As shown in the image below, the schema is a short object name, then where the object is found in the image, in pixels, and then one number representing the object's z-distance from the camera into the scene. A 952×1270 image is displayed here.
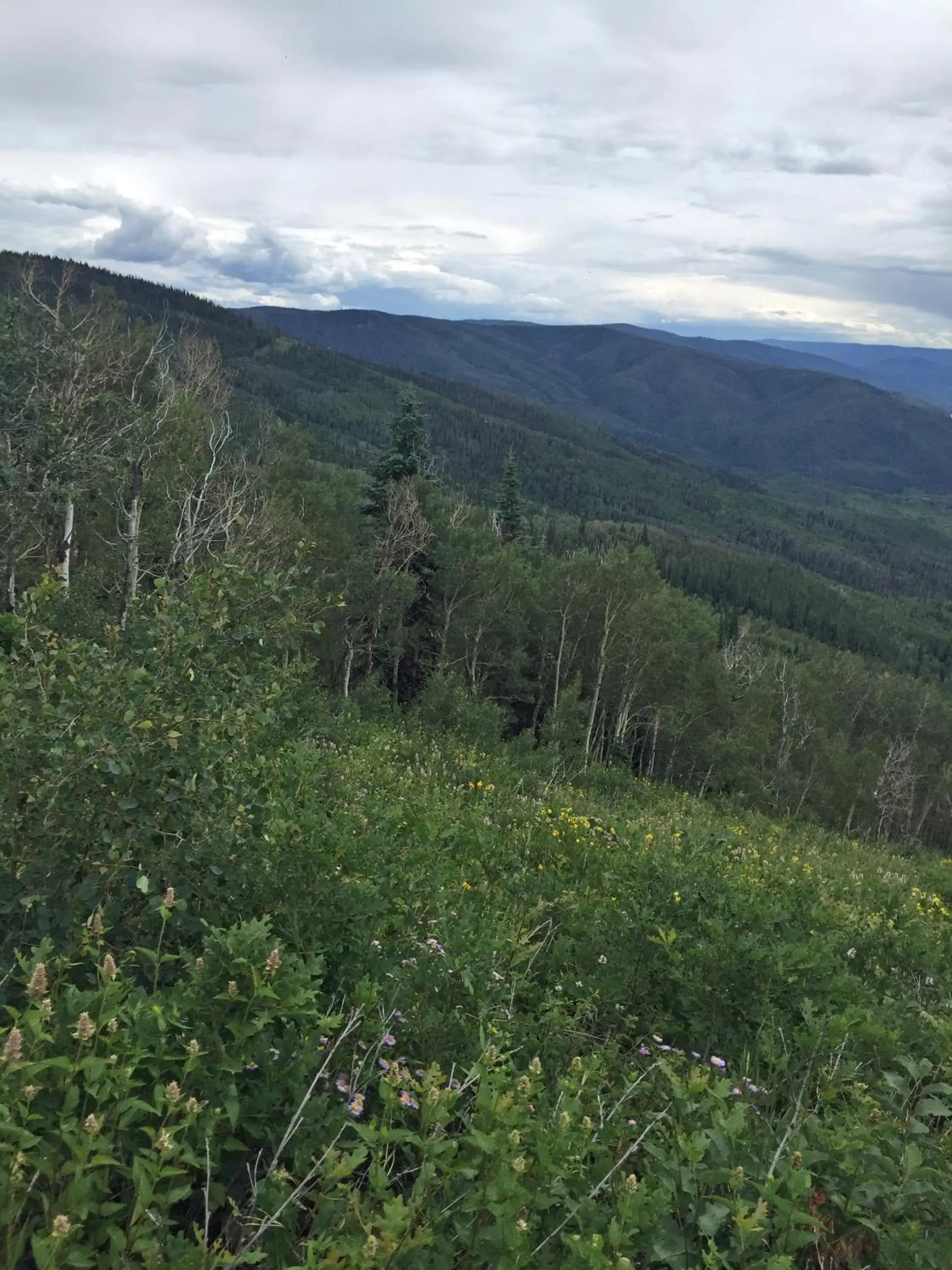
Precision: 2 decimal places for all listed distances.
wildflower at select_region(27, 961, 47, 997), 2.51
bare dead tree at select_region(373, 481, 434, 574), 31.23
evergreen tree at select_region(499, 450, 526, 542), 48.28
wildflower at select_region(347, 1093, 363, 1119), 2.92
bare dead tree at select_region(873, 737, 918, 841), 60.56
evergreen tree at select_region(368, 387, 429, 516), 34.84
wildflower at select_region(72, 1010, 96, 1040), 2.43
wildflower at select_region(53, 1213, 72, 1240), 1.99
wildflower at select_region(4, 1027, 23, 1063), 2.30
